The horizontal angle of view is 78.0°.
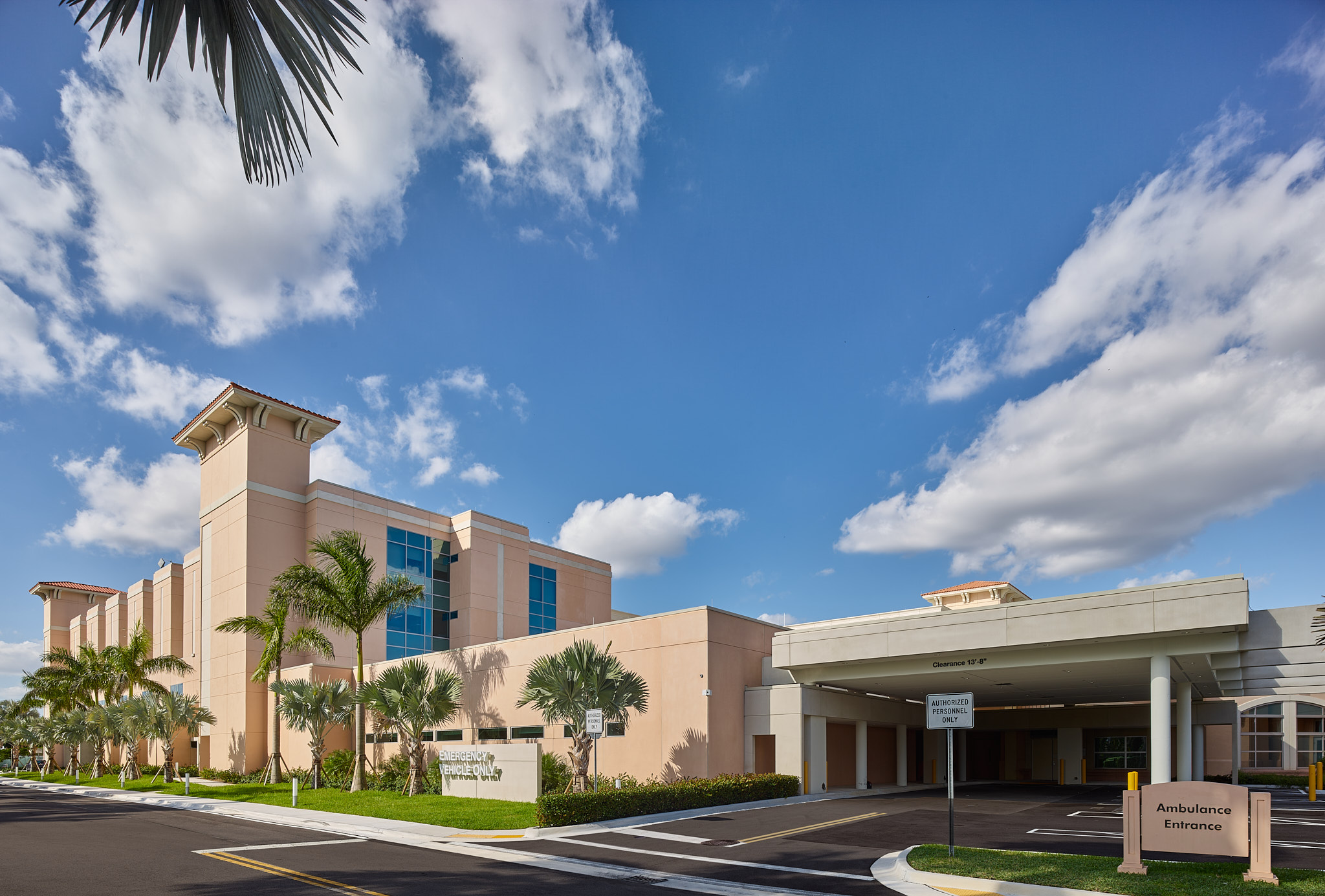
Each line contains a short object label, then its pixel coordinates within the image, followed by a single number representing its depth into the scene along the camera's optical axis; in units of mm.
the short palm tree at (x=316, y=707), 32656
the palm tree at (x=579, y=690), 24328
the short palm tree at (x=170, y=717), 38719
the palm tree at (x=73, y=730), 52125
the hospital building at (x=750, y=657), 22797
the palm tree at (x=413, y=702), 29469
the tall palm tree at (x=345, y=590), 32781
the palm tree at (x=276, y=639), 35750
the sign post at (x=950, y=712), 13703
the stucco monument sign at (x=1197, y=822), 11633
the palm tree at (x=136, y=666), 44531
